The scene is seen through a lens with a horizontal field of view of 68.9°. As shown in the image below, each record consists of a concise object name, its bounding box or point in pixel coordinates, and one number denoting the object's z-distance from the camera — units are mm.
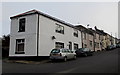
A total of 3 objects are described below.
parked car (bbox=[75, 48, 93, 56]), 14756
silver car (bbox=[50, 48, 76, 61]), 10591
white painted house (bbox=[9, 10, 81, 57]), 12105
